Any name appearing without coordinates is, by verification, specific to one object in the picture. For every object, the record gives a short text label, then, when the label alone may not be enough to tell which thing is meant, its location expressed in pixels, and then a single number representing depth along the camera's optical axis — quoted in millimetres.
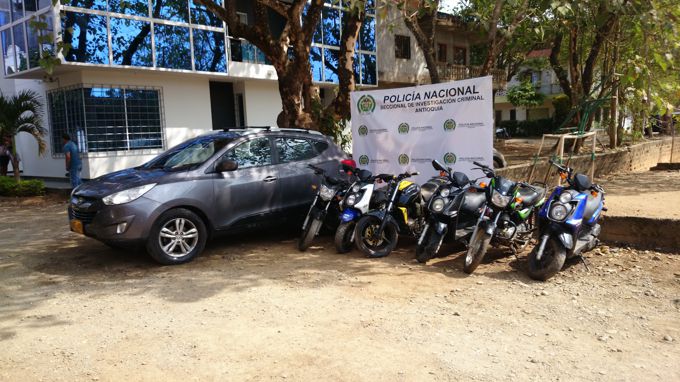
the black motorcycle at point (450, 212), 6398
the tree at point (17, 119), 13844
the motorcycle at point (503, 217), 5926
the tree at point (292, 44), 9797
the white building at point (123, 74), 14469
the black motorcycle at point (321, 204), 6941
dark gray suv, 6172
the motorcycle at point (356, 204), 6820
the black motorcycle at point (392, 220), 6734
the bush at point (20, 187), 13672
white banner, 7508
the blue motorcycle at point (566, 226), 5578
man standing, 13133
